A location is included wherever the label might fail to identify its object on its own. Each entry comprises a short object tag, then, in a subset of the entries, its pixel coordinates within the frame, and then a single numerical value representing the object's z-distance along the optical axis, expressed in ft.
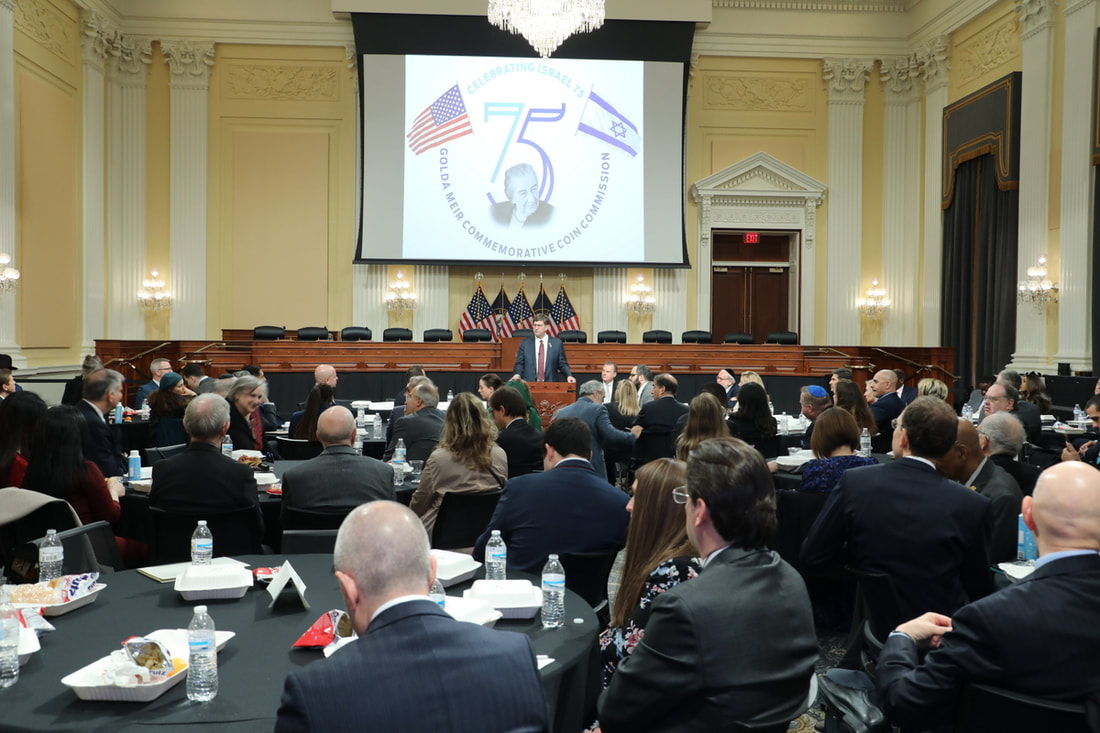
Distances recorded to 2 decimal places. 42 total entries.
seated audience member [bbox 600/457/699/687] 8.45
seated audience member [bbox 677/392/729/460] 17.11
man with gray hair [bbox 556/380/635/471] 23.84
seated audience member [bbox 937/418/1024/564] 12.23
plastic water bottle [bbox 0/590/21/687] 6.91
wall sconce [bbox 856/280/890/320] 53.52
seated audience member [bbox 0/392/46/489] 13.94
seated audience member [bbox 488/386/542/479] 18.01
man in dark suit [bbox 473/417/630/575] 11.16
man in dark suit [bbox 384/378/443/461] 19.54
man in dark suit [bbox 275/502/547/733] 4.91
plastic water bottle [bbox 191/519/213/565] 10.25
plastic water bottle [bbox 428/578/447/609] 8.71
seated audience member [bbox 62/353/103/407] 28.72
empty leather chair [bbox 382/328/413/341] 45.65
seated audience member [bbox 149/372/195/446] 22.07
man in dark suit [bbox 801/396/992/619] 10.53
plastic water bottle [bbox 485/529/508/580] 9.91
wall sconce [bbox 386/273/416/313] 51.65
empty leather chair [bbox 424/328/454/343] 46.37
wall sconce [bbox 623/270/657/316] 53.01
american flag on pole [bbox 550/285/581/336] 52.60
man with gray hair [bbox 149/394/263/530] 13.17
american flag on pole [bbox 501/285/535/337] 52.59
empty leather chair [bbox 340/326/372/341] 45.29
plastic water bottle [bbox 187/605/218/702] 6.70
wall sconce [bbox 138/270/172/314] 50.70
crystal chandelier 35.47
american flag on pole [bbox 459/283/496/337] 52.16
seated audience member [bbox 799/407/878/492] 15.01
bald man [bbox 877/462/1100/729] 6.52
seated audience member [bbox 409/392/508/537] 14.90
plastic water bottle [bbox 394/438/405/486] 17.69
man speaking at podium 37.50
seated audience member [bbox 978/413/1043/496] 13.99
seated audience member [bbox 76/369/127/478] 16.97
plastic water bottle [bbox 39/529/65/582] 9.87
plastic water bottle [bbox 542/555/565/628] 8.63
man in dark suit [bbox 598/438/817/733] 6.34
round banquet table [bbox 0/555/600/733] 6.37
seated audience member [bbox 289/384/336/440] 21.62
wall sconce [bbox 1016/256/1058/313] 39.37
